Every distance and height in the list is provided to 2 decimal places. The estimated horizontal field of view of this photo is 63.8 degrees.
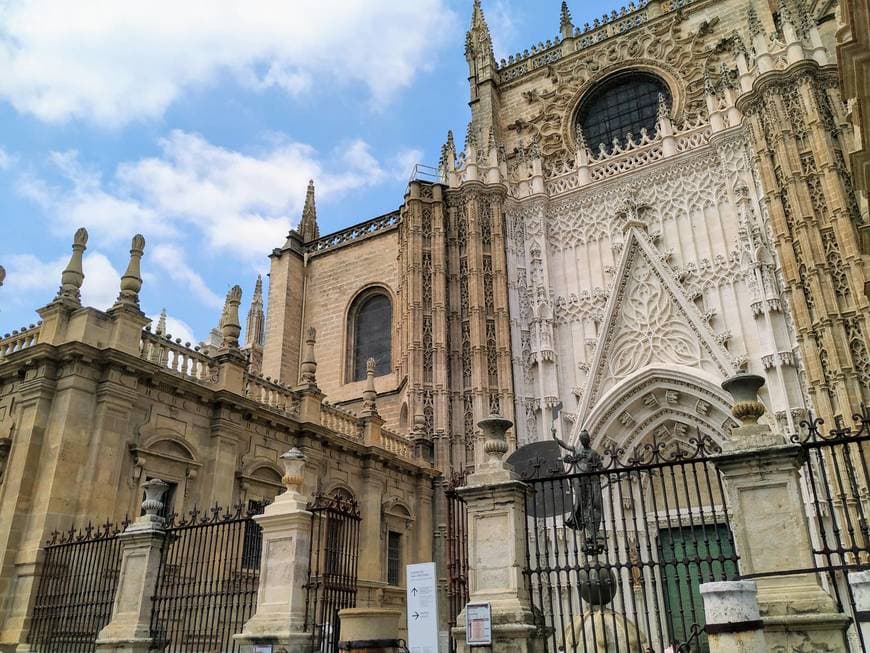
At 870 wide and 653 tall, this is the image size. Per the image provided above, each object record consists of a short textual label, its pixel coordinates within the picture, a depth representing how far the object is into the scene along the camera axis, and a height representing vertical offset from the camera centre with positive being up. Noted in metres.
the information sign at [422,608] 7.27 +0.33
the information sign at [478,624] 6.35 +0.15
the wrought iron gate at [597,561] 6.02 +0.68
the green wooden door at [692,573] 14.02 +1.23
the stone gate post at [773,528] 5.37 +0.85
